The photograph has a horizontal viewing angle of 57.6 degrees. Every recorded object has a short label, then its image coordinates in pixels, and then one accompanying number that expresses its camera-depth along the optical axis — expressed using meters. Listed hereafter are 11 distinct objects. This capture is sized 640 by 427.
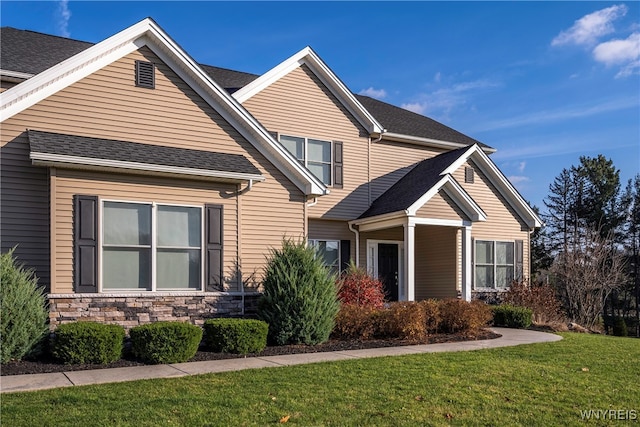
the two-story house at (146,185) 10.78
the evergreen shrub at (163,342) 9.82
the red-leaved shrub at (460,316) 13.63
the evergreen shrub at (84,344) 9.45
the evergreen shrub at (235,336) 10.81
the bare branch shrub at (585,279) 22.56
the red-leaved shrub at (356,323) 12.45
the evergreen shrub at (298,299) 11.67
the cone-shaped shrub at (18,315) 9.27
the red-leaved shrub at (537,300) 17.77
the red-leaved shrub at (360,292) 14.85
